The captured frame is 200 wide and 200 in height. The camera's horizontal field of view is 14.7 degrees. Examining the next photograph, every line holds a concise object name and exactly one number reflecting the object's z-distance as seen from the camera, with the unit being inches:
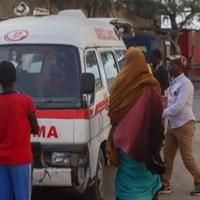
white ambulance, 300.5
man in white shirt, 355.2
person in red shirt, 251.3
